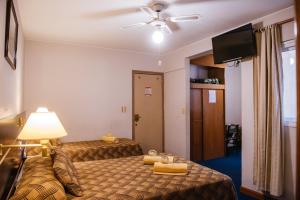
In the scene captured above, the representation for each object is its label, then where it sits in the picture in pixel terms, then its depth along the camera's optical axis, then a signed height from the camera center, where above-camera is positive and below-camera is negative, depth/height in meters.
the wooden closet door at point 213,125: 4.89 -0.48
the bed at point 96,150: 3.37 -0.74
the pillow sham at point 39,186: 1.41 -0.57
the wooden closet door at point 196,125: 4.72 -0.45
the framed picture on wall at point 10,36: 1.73 +0.65
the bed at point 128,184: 1.52 -0.71
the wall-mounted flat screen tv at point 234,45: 2.96 +0.91
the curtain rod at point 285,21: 2.58 +1.05
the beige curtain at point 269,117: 2.62 -0.16
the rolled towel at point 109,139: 3.94 -0.63
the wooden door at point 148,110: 4.81 -0.11
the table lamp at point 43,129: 1.66 -0.19
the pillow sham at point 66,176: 1.69 -0.59
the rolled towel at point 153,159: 2.52 -0.65
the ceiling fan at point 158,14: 2.46 +1.17
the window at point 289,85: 2.77 +0.26
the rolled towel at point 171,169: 2.18 -0.66
